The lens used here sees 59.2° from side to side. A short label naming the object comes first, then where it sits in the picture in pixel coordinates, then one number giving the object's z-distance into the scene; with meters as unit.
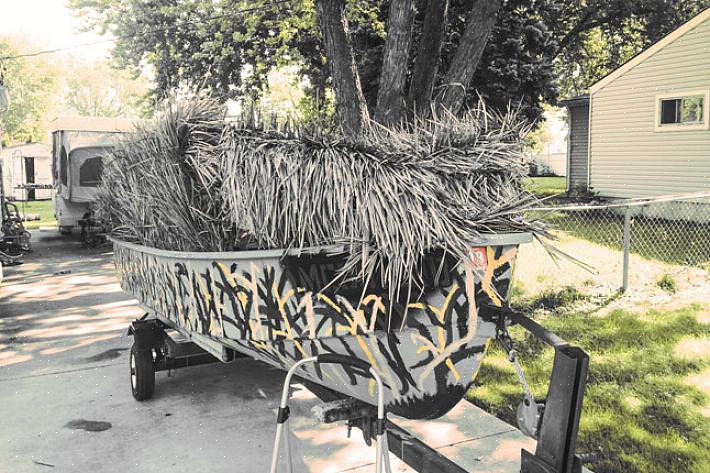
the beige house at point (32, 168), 33.31
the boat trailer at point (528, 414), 2.24
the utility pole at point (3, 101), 10.03
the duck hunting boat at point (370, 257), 2.92
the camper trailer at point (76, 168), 14.62
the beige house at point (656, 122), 14.82
